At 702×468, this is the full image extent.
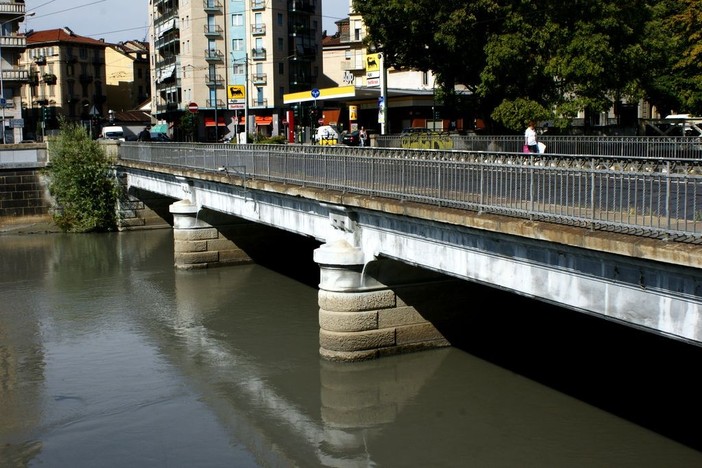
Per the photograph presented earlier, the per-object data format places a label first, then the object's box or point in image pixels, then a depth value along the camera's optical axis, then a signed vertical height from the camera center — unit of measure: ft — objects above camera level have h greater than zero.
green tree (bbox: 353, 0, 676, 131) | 95.96 +8.76
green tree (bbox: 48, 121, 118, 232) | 139.33 -7.57
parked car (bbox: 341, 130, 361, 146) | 136.18 -1.11
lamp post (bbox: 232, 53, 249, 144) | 150.61 +3.17
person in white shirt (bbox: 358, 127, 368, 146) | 125.12 -0.64
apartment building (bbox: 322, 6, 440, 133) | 125.18 +6.49
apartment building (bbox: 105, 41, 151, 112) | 361.10 +22.28
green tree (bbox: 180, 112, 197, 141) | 226.79 +2.59
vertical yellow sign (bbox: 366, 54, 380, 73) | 123.03 +9.19
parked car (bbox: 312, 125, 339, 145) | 139.03 -0.49
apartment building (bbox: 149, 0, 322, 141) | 258.78 +22.35
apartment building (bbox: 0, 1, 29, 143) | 245.65 +19.82
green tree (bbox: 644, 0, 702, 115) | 105.60 +9.09
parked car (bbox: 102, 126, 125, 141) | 212.97 +0.63
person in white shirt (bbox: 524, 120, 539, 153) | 71.61 -0.84
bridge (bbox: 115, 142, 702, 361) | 35.27 -4.98
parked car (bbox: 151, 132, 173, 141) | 197.56 -0.41
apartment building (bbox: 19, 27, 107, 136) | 327.47 +21.75
